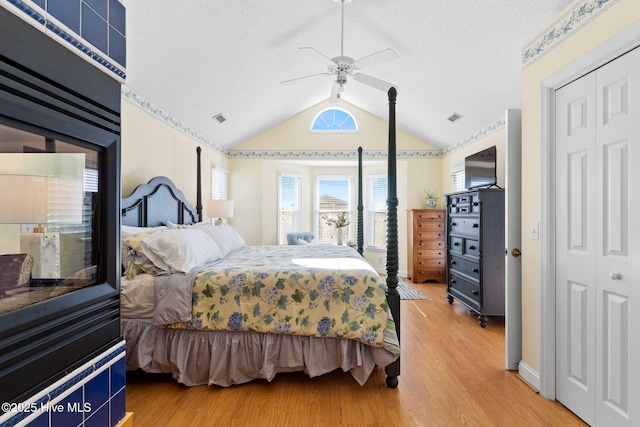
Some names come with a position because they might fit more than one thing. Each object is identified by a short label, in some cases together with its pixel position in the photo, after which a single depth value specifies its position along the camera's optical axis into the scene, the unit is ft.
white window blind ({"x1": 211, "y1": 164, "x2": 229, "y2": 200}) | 17.15
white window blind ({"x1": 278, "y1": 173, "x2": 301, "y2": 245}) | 20.26
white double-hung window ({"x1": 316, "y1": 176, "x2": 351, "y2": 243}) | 21.47
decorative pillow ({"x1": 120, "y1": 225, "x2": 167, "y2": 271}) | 7.38
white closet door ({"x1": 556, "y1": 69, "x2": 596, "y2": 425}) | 5.80
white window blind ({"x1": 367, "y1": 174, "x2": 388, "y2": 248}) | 20.79
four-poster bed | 6.98
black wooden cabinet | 11.21
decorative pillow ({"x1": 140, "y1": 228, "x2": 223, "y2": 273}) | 7.27
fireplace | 2.49
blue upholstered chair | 18.57
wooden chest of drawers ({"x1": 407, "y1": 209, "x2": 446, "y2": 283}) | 17.81
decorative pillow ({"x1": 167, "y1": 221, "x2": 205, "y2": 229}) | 10.63
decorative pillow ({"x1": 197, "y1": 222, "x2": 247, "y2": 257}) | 10.19
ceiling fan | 8.55
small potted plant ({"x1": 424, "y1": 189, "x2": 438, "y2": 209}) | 18.56
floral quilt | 6.98
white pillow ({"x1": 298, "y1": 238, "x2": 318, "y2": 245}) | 18.34
